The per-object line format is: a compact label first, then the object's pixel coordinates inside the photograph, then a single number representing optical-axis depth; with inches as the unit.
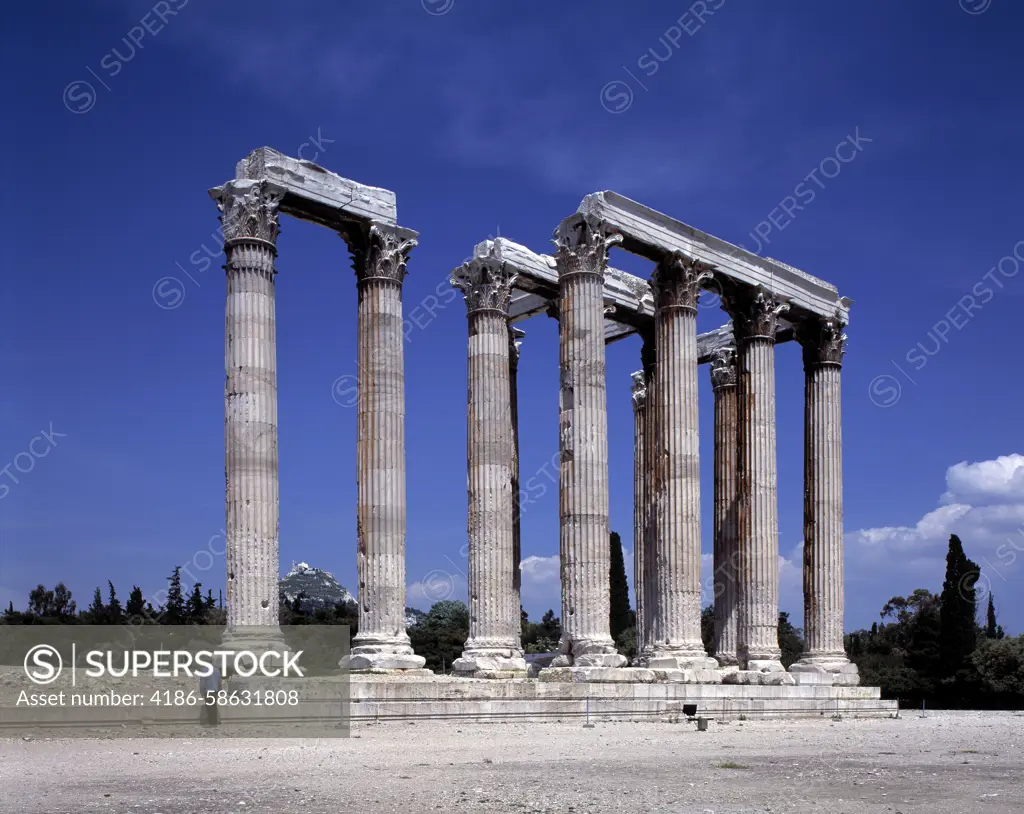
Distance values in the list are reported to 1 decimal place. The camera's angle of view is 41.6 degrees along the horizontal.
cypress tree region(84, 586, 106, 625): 2731.3
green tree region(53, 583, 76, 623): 3325.8
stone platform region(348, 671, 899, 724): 1456.7
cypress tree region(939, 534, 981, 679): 3169.3
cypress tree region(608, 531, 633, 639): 3270.2
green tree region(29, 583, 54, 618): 3614.7
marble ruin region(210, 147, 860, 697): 1572.3
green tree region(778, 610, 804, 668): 3267.7
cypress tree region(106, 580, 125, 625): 3043.8
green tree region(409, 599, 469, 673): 3070.9
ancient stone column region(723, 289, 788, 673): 1993.1
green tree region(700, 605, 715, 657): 3448.8
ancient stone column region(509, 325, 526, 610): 2001.7
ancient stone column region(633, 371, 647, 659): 2052.2
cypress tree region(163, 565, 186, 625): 3341.5
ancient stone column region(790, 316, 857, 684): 2087.8
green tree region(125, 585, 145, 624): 3539.4
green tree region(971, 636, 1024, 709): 2962.6
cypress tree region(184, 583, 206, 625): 3388.3
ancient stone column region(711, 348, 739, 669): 2087.8
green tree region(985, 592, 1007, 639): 4965.8
